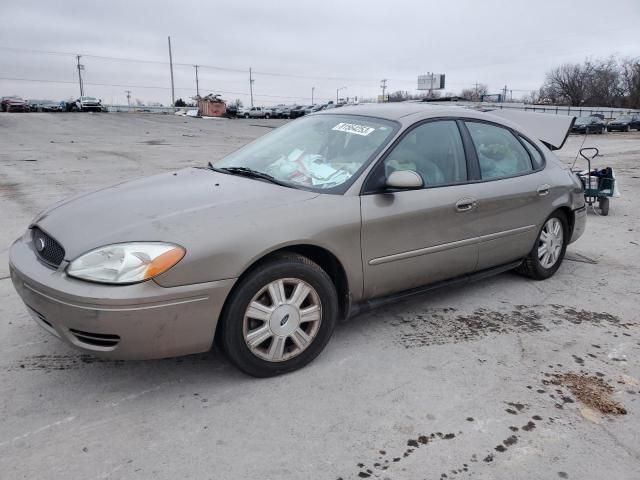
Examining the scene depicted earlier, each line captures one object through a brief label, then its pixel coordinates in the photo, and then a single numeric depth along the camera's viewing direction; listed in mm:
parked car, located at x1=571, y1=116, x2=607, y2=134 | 38812
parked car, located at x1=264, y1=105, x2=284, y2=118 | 61094
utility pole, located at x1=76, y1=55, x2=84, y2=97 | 87306
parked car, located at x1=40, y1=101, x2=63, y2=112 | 53469
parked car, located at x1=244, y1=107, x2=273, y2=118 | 59656
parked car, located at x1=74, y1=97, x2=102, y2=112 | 49044
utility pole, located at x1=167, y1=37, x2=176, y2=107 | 76625
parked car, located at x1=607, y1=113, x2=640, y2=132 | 44406
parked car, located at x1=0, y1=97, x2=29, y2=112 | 46781
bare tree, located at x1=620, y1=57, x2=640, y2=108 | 72188
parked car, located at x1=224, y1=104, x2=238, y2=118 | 57438
